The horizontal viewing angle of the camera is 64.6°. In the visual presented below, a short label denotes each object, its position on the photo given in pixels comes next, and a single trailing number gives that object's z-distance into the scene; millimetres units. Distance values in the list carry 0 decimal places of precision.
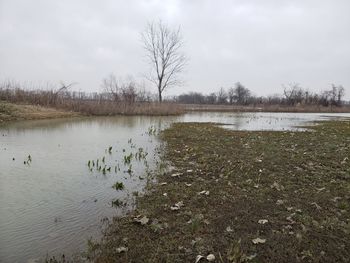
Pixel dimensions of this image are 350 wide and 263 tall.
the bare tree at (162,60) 43938
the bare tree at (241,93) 100062
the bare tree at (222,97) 100188
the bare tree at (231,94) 100875
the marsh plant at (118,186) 5331
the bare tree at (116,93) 34109
